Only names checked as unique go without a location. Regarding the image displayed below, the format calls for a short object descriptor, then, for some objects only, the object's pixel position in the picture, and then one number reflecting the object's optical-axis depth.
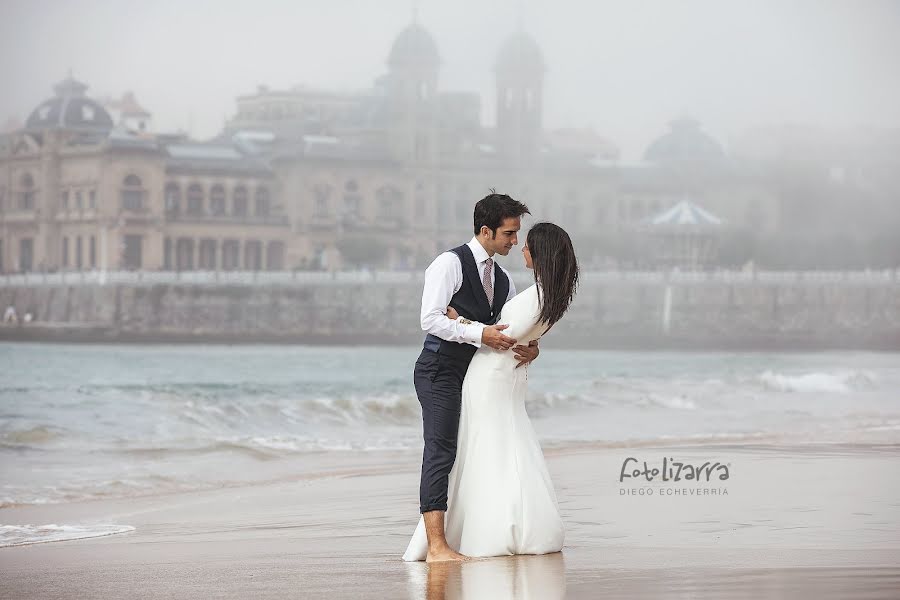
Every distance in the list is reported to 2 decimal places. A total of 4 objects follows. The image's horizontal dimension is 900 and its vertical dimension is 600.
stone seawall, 82.19
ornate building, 90.69
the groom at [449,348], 8.28
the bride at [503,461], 8.36
